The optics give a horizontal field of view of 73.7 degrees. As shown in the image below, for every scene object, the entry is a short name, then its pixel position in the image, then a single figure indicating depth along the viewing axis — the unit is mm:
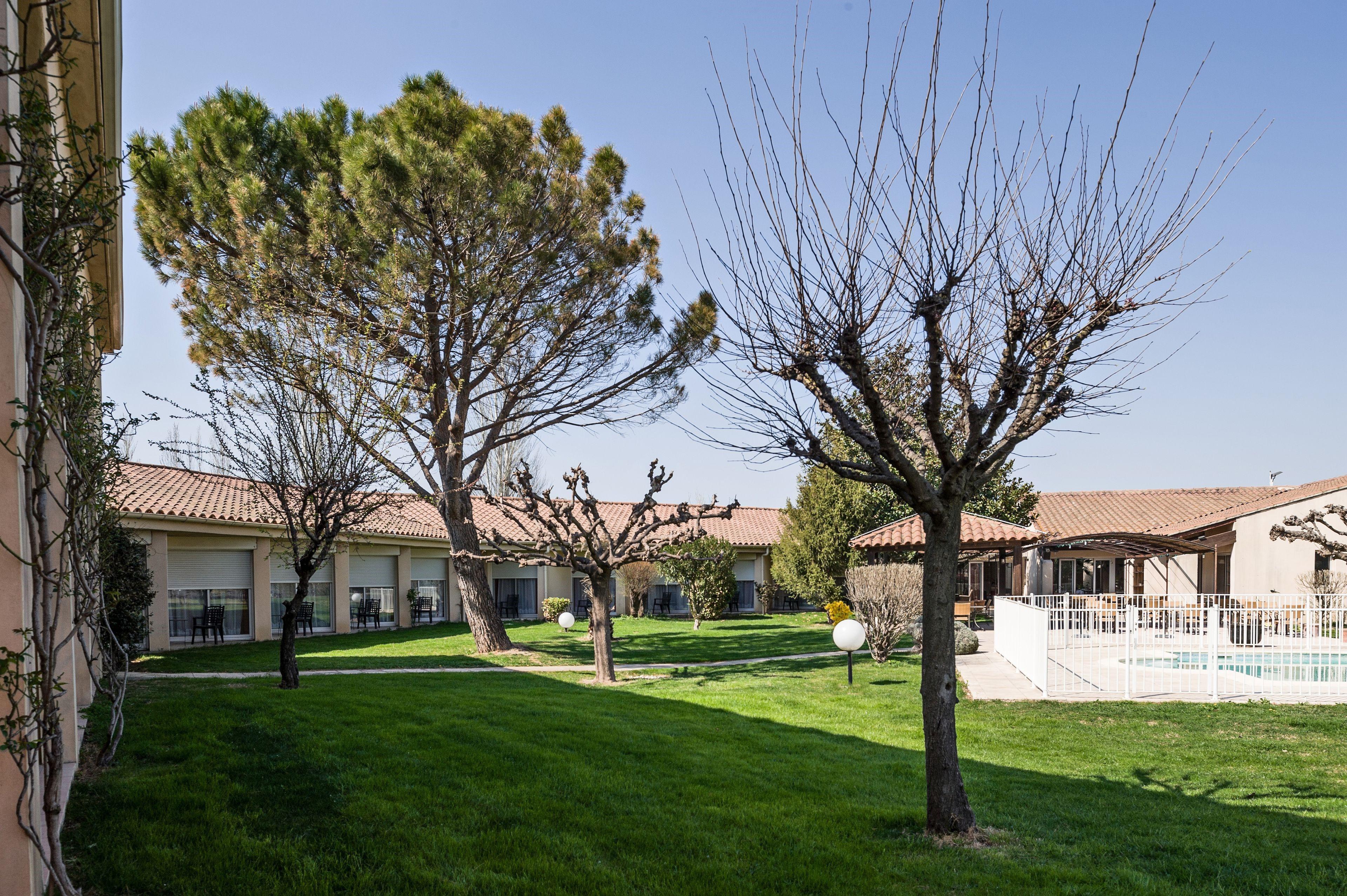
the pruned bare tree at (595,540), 14602
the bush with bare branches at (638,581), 30281
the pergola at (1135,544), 20875
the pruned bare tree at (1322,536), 16562
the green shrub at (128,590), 12758
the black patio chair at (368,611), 24641
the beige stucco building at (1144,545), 22141
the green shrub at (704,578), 29047
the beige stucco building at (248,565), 18500
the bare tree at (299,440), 10188
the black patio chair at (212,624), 19672
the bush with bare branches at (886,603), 17406
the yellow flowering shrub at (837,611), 24781
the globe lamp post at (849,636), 13891
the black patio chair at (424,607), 27031
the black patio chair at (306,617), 22406
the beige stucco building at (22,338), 3539
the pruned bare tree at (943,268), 5328
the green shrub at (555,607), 28938
